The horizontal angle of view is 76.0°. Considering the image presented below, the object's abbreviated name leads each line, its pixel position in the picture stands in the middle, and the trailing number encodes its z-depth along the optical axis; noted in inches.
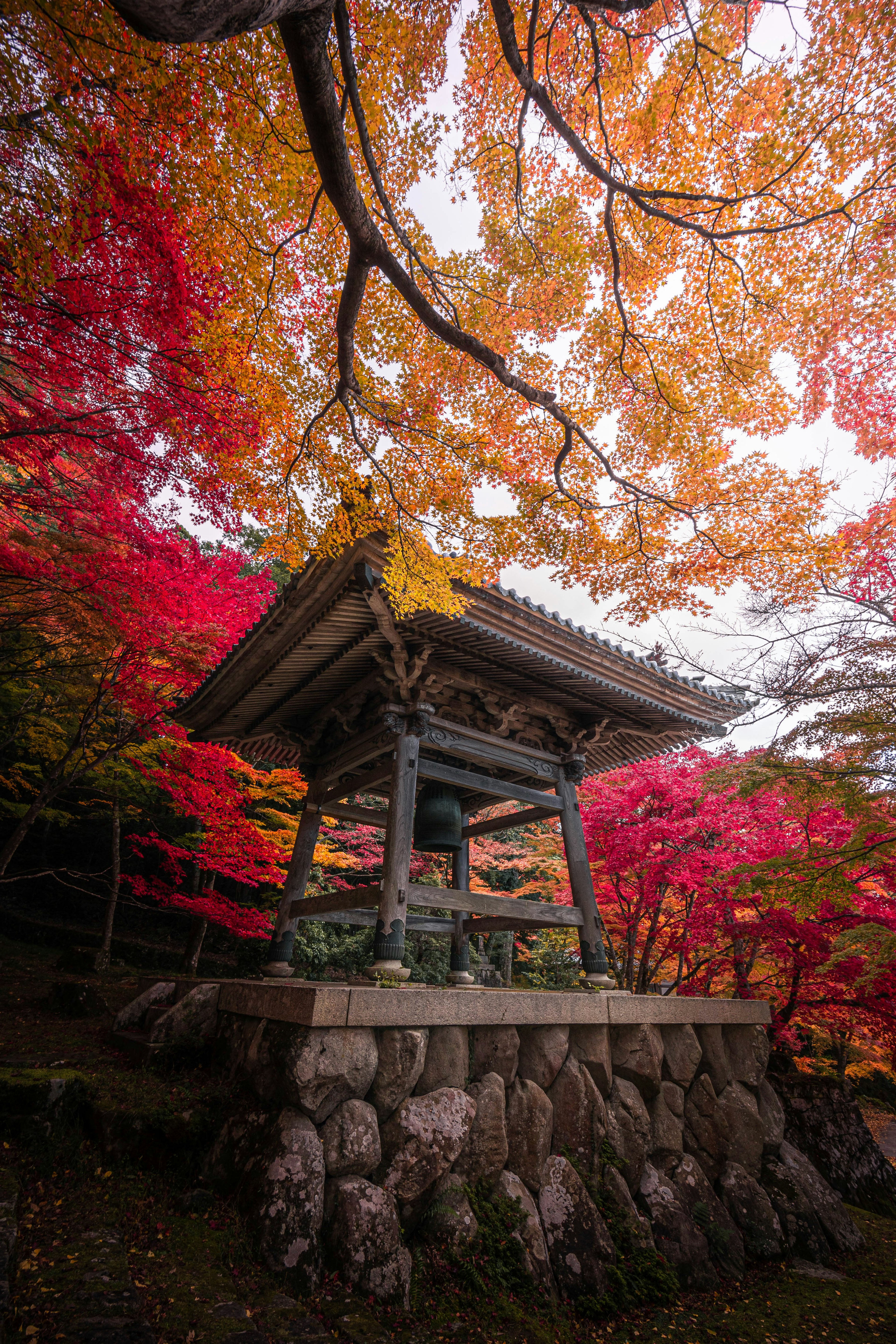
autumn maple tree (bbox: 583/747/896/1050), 203.8
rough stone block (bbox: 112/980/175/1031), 251.9
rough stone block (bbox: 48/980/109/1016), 304.0
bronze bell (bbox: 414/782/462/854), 271.3
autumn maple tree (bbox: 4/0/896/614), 136.3
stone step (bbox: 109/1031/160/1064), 207.0
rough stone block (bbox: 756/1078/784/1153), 230.8
